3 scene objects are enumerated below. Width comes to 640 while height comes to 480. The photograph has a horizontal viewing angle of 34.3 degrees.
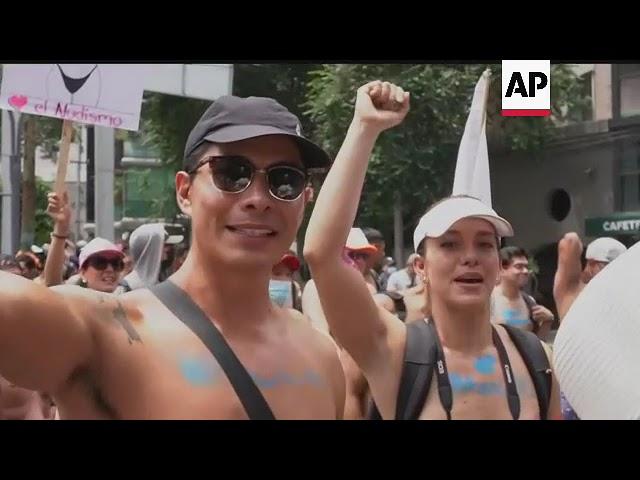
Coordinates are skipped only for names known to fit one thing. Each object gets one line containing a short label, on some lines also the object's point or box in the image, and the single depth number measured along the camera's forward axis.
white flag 2.86
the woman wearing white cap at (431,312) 2.53
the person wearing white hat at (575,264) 2.92
